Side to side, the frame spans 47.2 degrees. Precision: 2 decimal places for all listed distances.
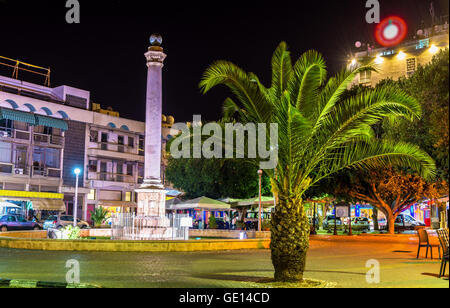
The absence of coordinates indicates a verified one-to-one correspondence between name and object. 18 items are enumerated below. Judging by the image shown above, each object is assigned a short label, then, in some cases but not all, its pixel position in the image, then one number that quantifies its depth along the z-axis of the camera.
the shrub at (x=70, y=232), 21.39
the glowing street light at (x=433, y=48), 55.87
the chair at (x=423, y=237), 16.31
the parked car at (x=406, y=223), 43.19
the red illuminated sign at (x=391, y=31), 61.03
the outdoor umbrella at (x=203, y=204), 35.81
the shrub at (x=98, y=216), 31.14
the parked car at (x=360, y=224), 48.47
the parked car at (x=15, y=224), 35.62
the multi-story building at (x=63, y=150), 45.47
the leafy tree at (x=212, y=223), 37.94
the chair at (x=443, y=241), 11.10
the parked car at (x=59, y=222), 37.87
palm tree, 10.60
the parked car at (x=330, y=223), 48.56
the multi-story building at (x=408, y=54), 56.44
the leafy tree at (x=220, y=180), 43.44
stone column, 24.31
